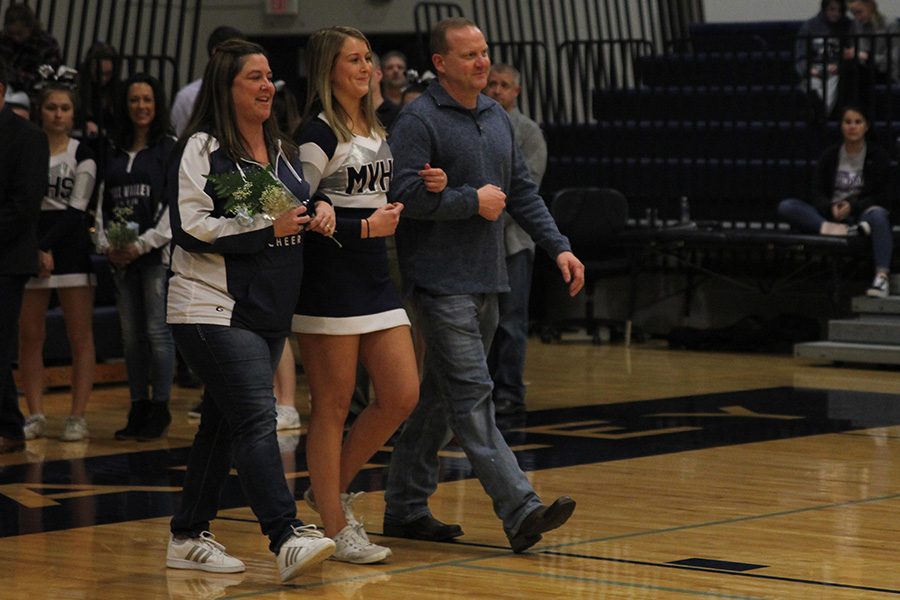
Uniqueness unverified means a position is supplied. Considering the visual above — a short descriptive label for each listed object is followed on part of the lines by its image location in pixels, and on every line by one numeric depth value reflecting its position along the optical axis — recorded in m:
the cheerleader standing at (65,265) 15.15
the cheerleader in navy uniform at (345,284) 9.45
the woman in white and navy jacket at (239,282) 8.94
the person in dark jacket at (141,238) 14.87
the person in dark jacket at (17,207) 13.27
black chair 23.83
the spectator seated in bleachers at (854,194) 21.86
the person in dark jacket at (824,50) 24.09
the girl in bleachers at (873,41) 24.11
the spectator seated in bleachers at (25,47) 21.44
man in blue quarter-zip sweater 9.69
